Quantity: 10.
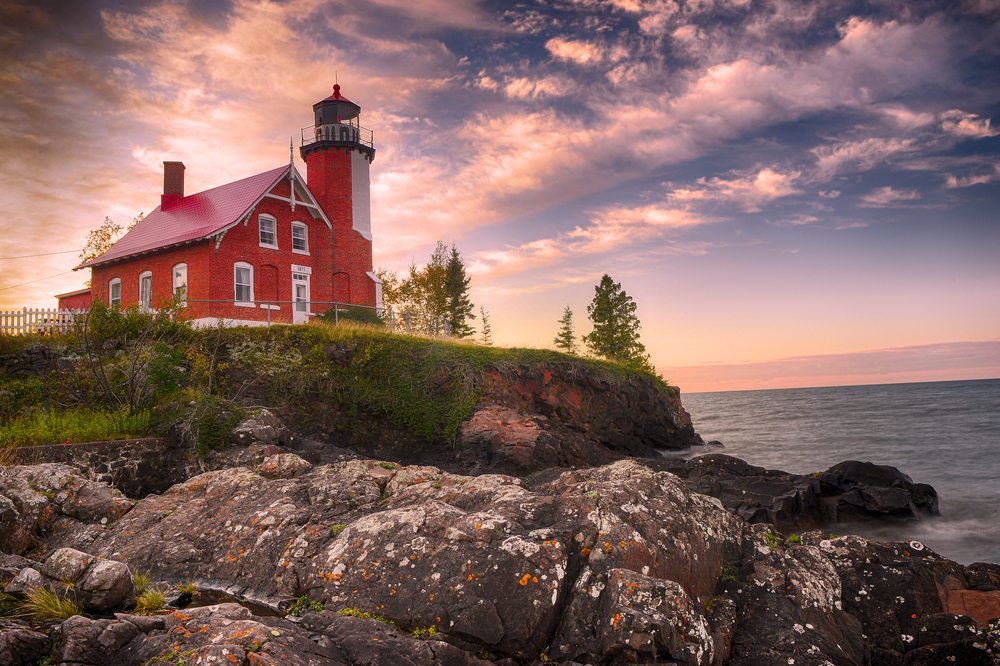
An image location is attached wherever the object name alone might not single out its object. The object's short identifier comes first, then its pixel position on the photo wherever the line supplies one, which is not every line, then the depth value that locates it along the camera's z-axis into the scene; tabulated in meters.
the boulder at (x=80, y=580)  4.88
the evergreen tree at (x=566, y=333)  58.69
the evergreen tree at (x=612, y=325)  43.88
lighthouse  28.34
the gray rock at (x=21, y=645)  3.63
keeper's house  23.77
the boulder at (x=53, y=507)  6.84
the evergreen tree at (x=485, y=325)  60.15
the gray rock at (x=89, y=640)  3.77
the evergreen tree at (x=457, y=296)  45.30
